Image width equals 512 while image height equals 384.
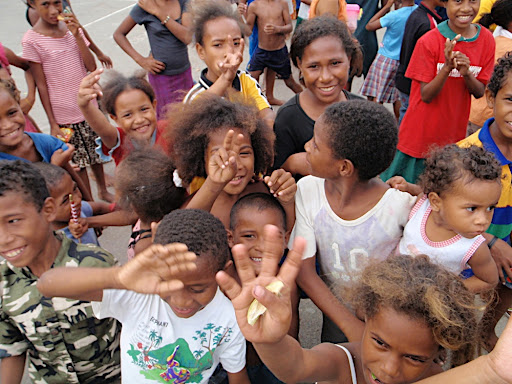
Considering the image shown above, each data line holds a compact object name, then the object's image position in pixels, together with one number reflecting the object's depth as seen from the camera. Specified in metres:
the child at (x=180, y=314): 1.36
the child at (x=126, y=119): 2.56
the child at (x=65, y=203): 2.04
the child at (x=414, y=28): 3.22
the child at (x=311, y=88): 2.15
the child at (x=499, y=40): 3.12
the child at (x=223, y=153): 1.70
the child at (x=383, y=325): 1.06
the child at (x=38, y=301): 1.55
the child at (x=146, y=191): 1.97
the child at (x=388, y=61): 4.09
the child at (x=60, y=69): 3.26
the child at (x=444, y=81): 2.66
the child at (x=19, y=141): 2.17
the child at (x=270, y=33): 4.86
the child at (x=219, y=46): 2.45
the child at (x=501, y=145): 1.94
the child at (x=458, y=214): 1.57
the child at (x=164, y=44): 3.68
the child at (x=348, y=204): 1.68
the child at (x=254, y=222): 1.74
